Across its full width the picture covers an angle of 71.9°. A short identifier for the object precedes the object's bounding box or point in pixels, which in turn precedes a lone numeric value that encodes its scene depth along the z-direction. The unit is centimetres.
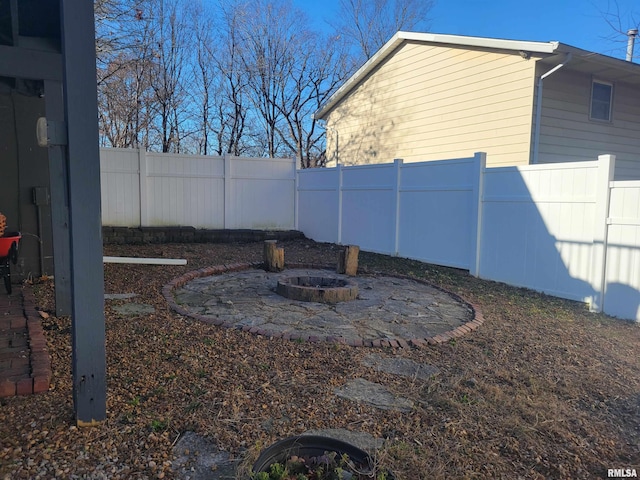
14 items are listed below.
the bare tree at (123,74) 1003
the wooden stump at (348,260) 664
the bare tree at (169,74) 1562
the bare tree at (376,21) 1888
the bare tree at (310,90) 1859
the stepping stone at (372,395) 274
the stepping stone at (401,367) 324
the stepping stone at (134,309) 436
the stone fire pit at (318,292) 525
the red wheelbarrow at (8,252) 436
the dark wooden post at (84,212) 215
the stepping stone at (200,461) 199
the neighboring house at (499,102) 872
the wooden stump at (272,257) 685
